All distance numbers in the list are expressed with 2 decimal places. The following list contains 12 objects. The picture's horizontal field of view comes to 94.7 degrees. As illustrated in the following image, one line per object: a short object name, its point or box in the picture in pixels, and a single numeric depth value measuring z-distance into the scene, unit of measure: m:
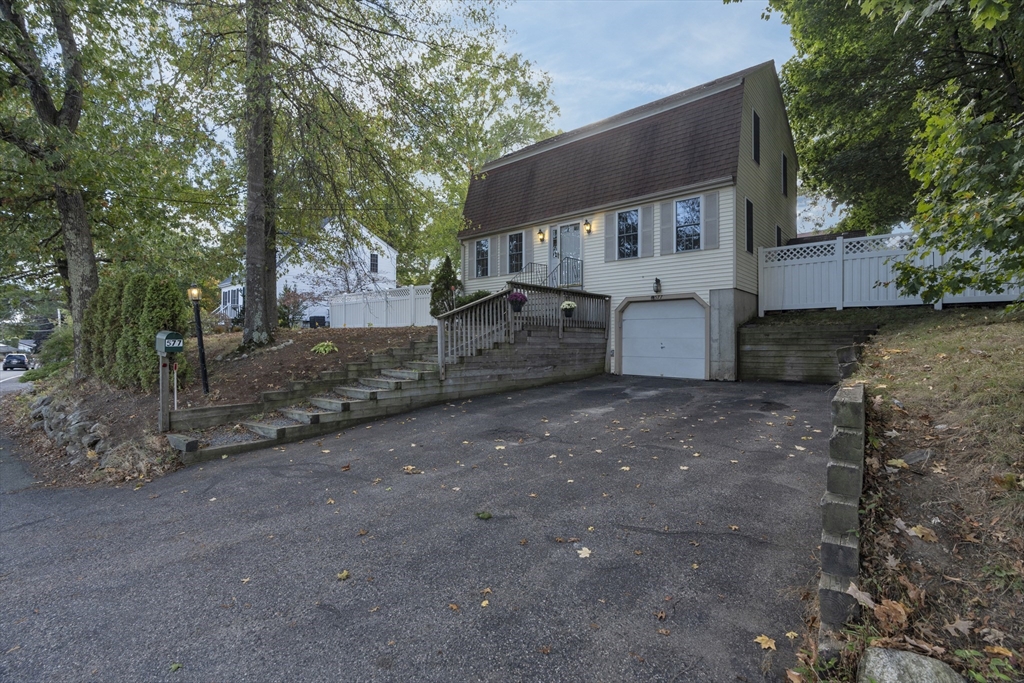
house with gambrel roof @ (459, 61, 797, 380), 10.95
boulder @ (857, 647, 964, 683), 1.78
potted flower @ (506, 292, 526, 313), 9.87
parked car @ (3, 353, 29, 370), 31.36
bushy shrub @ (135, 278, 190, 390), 7.75
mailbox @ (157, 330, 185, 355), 6.69
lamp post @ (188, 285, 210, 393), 7.67
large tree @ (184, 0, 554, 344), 8.76
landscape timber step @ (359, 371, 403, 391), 7.88
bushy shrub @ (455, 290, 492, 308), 13.21
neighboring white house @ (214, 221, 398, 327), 9.77
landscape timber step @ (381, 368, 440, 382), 8.21
